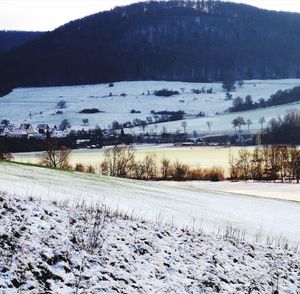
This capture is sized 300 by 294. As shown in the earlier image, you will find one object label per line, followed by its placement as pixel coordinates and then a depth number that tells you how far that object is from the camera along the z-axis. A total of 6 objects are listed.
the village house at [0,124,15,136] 187.31
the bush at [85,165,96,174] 118.38
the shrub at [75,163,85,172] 117.61
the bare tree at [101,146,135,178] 120.25
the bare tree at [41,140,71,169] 115.94
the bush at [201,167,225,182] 113.00
